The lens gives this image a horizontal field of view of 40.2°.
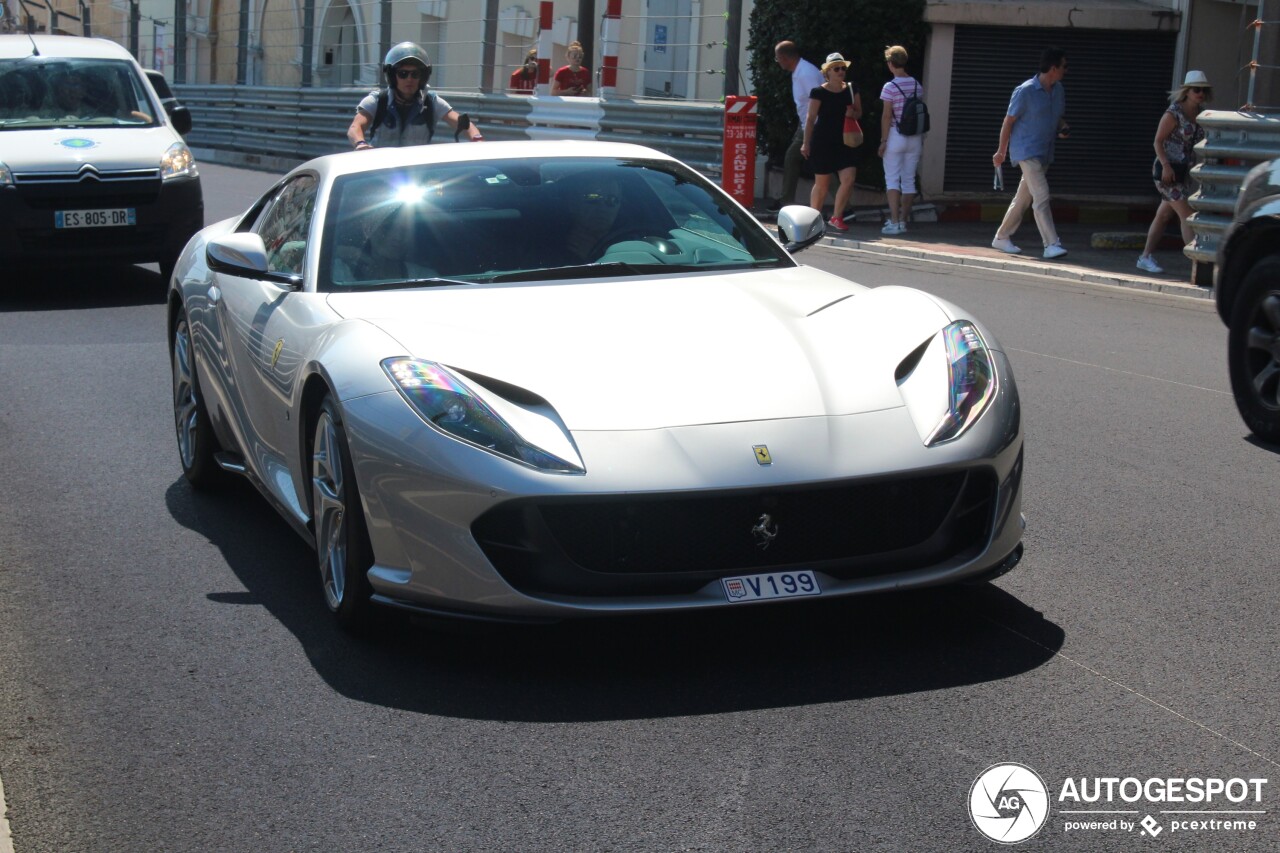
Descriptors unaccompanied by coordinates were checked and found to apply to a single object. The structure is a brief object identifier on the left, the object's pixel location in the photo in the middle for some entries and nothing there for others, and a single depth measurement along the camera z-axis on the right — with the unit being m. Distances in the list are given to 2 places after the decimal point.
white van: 12.24
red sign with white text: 18.14
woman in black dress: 17.91
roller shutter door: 20.94
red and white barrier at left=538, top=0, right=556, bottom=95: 23.03
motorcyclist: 9.80
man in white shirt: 18.33
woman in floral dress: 14.77
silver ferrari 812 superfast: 4.25
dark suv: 7.48
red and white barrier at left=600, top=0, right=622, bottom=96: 20.02
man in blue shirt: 15.63
